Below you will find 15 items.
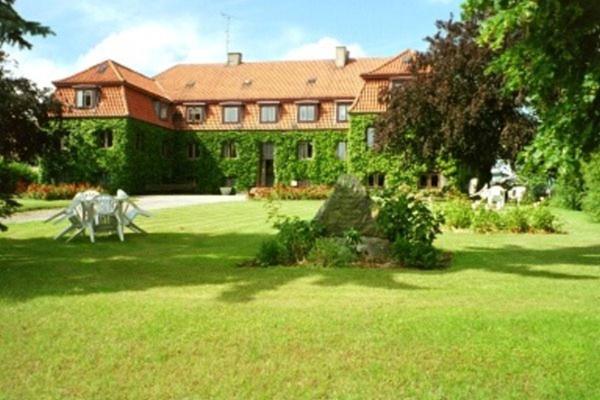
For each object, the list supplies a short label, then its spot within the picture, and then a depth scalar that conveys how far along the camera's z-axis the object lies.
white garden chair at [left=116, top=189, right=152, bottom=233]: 13.84
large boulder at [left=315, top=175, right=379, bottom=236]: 10.83
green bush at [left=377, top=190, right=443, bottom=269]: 10.04
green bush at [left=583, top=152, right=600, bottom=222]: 20.19
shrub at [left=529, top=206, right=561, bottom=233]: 16.23
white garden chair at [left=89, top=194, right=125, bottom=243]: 13.59
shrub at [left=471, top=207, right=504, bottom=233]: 16.20
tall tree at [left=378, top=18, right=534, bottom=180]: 30.28
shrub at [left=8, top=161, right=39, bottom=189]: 39.50
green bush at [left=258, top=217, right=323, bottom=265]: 10.15
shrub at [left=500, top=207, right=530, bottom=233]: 16.19
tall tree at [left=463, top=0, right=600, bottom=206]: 7.56
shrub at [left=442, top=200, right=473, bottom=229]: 16.69
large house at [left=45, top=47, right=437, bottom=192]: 43.12
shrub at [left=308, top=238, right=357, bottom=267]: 9.97
